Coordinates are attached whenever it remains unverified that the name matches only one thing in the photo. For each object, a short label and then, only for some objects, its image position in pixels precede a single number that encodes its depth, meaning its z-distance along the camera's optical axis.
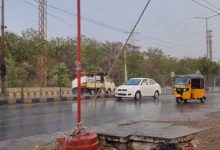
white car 29.20
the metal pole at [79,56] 7.81
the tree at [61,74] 42.91
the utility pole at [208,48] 70.21
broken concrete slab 8.68
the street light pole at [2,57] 29.22
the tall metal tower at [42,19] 54.78
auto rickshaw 25.50
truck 39.28
